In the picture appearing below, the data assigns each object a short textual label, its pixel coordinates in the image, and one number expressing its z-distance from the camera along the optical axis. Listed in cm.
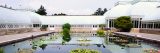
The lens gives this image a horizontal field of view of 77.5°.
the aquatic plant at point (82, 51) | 515
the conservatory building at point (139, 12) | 1447
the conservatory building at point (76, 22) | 1880
